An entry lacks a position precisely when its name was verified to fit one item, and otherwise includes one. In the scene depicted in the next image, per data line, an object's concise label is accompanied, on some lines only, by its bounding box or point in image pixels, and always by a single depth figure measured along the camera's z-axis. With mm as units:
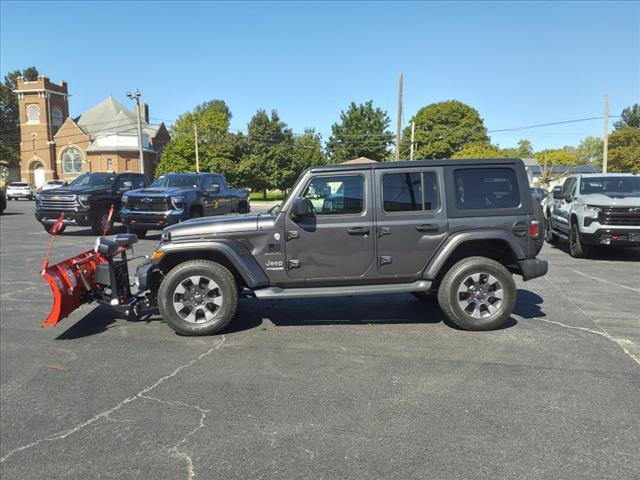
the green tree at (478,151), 57156
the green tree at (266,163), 48934
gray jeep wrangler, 5184
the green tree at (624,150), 70875
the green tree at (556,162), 57312
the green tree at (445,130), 63656
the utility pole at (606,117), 35644
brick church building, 57969
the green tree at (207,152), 48906
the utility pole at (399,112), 31017
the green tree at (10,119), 76375
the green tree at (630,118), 103312
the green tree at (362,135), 58531
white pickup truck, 9844
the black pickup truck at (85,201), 14406
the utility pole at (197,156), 46406
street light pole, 35591
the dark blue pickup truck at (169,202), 13266
